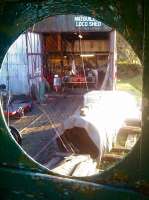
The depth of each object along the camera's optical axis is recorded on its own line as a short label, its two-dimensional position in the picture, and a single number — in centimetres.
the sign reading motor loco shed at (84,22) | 1141
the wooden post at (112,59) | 1105
